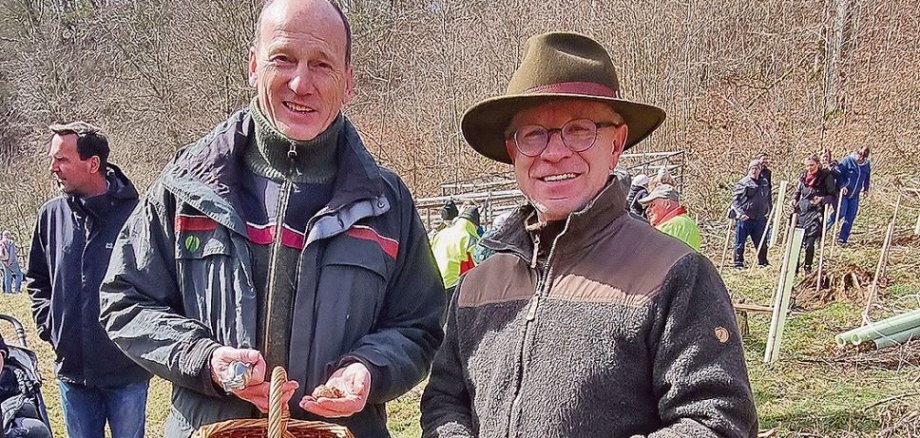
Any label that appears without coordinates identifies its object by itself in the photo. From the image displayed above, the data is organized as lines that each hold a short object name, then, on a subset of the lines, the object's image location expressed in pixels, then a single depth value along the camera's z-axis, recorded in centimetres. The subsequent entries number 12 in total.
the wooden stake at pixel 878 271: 764
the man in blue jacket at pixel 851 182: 1338
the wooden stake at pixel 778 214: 1122
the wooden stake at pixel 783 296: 681
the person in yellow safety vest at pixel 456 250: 682
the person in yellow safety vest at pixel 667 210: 641
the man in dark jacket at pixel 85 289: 362
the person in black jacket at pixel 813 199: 1145
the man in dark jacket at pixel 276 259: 180
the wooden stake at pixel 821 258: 978
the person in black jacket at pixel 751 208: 1210
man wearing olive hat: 145
